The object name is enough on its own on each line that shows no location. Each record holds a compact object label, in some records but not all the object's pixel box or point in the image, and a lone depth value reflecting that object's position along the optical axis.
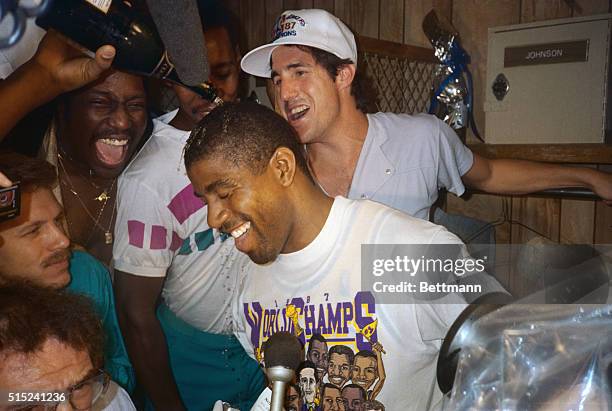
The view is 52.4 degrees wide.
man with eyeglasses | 0.84
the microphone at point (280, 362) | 0.67
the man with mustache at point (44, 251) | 0.96
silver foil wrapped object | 1.22
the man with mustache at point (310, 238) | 1.05
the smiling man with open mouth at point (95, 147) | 1.01
